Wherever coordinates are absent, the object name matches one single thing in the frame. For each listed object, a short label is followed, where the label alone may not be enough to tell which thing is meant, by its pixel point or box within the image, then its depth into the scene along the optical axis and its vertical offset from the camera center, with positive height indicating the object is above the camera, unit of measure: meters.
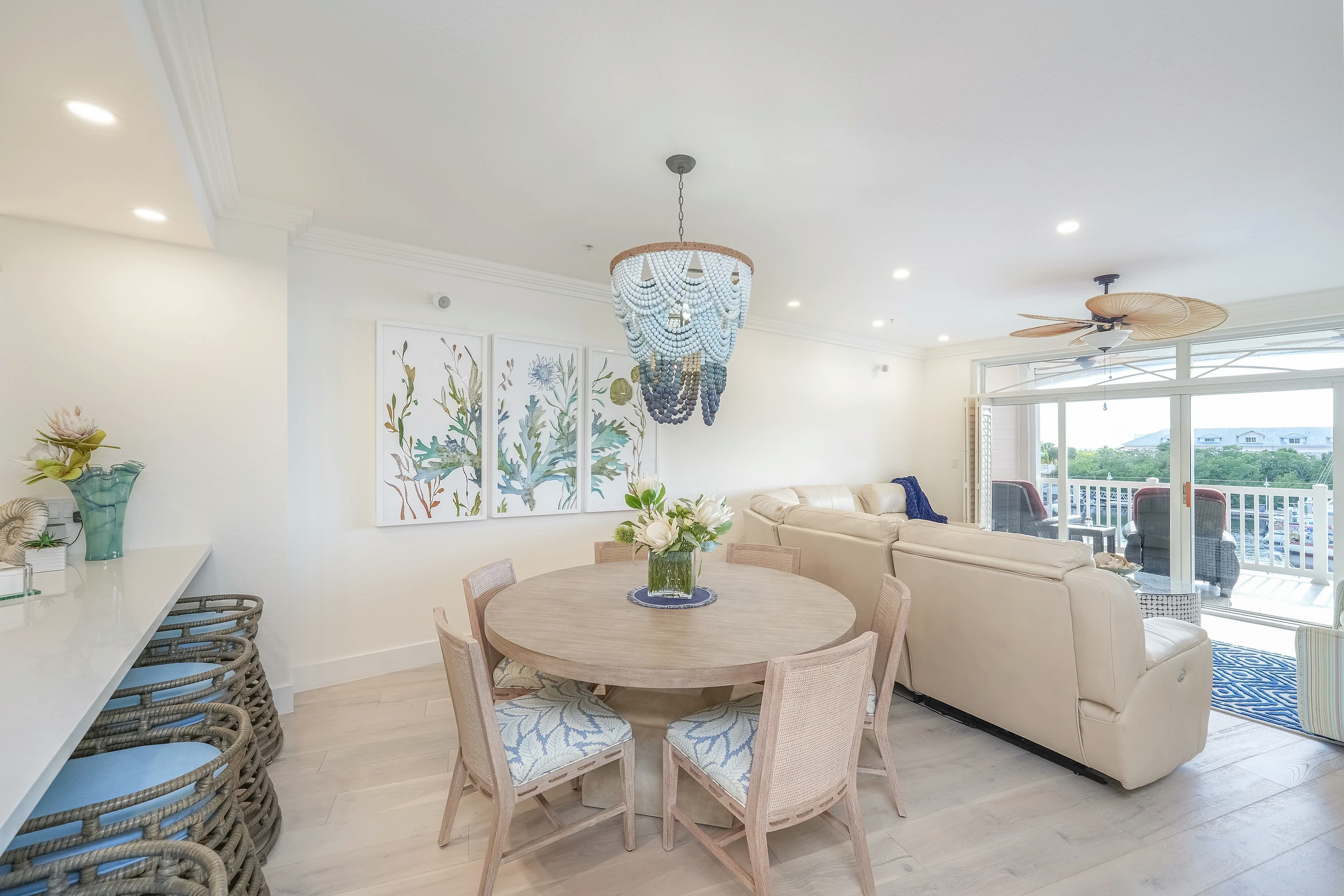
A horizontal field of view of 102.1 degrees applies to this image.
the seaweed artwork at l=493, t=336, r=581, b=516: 3.56 +0.17
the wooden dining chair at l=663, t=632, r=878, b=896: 1.38 -0.86
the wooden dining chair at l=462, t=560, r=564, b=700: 2.09 -0.87
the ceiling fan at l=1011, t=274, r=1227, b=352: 3.14 +0.83
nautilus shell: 2.04 -0.26
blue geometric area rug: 2.81 -1.37
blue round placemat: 2.07 -0.59
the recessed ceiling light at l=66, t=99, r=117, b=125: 1.53 +0.98
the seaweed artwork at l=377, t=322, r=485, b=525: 3.20 +0.15
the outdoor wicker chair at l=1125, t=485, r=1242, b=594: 4.58 -0.78
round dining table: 1.52 -0.59
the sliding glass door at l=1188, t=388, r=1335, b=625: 4.20 -0.43
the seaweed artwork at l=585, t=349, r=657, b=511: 3.94 +0.16
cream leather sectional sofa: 2.03 -0.81
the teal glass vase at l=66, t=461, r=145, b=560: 2.19 -0.22
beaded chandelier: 2.10 +0.61
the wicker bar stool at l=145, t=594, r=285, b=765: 2.03 -0.69
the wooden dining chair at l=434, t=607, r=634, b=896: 1.49 -0.88
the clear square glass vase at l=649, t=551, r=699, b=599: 2.10 -0.47
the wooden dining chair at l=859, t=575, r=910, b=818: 1.94 -0.77
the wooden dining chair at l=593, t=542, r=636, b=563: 3.09 -0.57
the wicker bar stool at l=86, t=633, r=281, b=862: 1.47 -0.70
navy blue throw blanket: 5.96 -0.57
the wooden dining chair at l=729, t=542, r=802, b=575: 2.90 -0.58
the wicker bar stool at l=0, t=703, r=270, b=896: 0.95 -0.68
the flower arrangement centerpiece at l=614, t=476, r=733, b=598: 2.03 -0.30
